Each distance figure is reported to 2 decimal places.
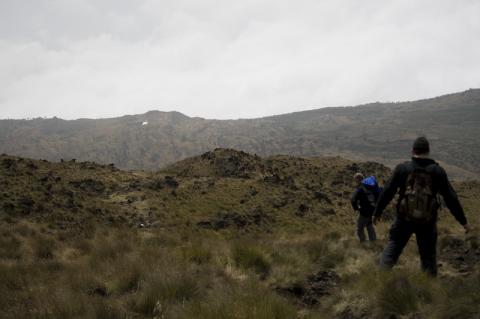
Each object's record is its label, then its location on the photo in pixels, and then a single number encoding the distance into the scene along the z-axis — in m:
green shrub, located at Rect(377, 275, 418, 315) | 4.68
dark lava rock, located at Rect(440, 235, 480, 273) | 8.01
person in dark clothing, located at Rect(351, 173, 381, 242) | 10.02
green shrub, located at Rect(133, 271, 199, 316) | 5.11
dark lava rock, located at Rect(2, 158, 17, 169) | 25.23
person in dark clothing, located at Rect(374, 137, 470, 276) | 5.28
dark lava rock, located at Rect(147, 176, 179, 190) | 26.52
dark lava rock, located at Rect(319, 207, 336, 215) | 26.70
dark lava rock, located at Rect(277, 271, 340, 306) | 6.30
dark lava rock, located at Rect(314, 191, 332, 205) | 29.15
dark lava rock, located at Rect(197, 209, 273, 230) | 21.14
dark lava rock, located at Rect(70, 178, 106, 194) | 24.62
